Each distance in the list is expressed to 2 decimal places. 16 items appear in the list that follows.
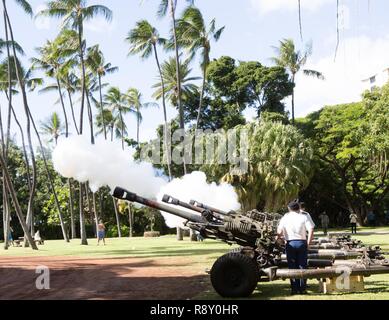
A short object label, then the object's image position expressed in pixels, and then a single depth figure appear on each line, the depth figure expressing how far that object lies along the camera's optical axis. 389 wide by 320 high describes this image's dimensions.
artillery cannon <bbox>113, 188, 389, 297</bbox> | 9.54
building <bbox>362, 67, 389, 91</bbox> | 101.69
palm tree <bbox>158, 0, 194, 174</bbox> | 32.59
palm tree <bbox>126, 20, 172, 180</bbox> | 37.53
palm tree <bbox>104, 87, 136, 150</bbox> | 58.03
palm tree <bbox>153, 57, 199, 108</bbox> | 42.53
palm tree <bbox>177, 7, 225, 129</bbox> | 35.38
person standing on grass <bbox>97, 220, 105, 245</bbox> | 35.34
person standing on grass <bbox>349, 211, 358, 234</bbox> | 34.30
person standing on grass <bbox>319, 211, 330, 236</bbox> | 33.78
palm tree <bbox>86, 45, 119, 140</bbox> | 37.31
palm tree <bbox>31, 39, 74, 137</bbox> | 39.09
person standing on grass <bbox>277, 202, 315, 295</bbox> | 9.82
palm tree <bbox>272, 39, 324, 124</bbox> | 47.28
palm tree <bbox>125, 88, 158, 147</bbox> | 60.74
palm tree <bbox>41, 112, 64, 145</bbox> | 53.34
